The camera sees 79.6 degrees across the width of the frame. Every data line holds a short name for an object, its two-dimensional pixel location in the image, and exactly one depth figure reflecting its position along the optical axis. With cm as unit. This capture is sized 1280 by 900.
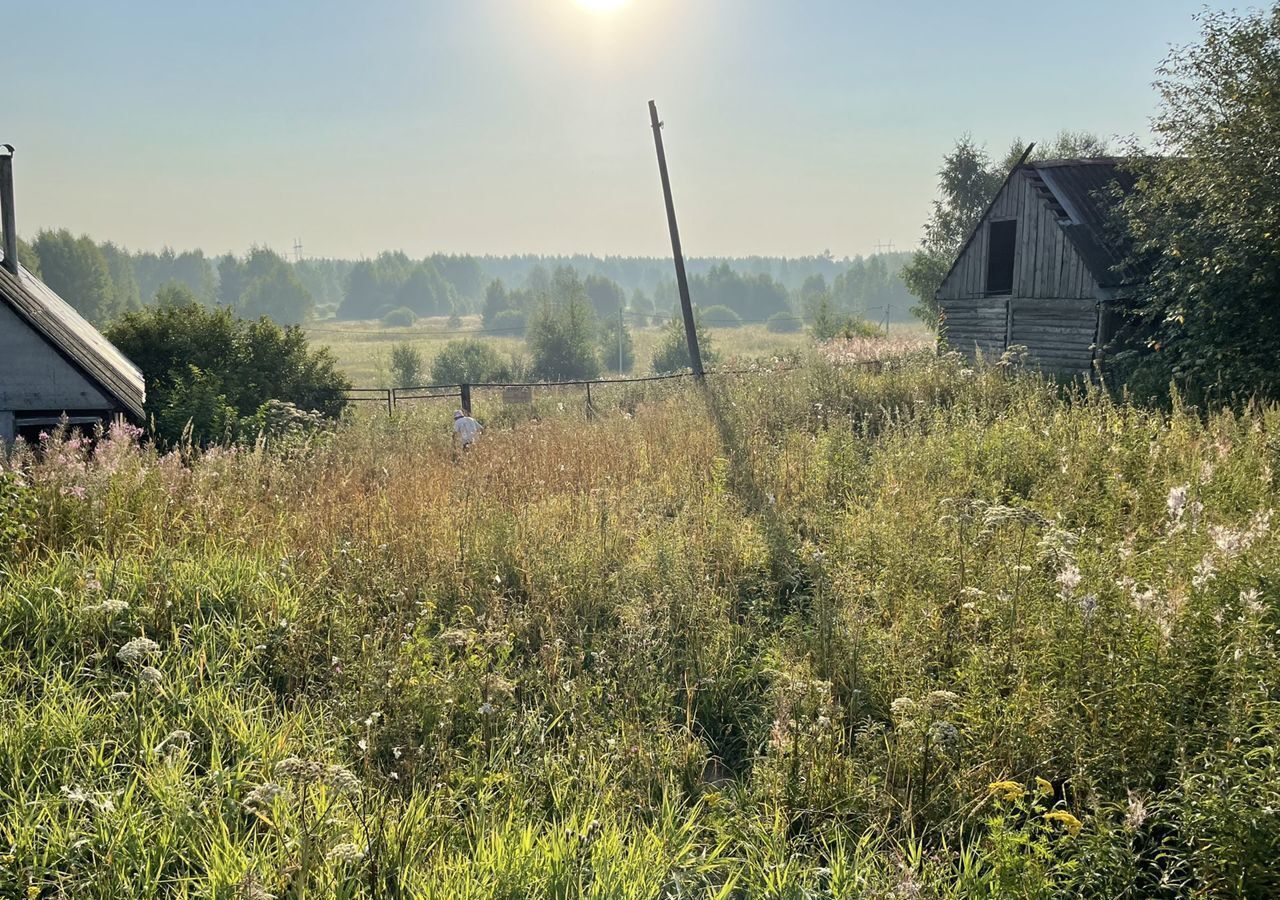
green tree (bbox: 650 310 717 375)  6207
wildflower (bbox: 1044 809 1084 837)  253
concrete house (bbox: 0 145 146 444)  1215
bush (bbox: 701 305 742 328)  17320
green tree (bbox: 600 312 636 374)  9352
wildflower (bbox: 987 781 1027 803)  274
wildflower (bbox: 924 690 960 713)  324
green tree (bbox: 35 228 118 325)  11444
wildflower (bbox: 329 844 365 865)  251
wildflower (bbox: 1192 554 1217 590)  331
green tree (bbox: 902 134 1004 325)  3978
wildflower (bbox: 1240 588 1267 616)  293
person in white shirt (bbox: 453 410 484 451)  1088
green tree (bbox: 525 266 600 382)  7106
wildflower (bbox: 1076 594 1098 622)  330
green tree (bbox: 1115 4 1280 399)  1327
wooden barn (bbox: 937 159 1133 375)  1808
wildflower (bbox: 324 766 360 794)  268
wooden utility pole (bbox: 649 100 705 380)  1870
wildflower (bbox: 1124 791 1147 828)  238
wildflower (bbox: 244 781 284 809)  262
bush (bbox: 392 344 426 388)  6094
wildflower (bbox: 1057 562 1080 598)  338
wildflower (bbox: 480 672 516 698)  381
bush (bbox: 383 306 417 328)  17162
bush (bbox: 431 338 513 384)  6306
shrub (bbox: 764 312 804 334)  16162
